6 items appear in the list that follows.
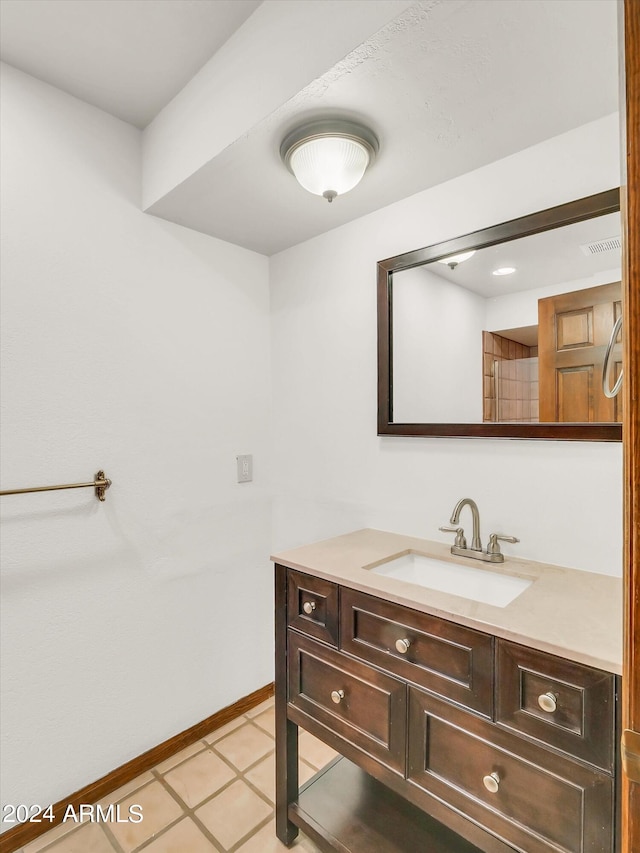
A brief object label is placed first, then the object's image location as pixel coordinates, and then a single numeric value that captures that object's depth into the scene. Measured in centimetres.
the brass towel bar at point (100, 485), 161
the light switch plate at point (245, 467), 213
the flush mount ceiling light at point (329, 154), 129
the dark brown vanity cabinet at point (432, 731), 87
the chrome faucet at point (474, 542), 139
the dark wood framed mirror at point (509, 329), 125
